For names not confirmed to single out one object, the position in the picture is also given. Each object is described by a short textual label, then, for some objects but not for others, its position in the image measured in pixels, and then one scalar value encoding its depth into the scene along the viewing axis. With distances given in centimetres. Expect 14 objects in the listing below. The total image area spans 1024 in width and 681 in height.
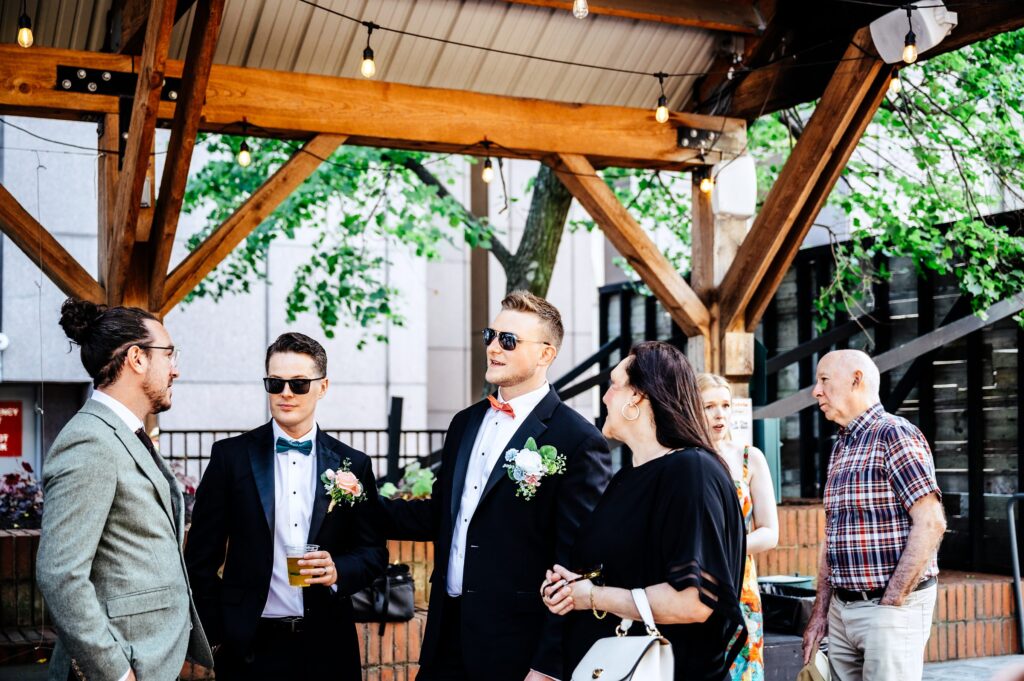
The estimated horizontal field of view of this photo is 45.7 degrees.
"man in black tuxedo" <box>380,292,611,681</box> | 371
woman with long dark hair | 301
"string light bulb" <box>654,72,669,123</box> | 756
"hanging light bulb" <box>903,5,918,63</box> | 641
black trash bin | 626
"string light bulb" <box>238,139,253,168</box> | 718
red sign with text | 1325
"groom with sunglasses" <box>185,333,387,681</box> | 377
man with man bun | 299
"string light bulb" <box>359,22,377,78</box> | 645
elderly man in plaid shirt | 408
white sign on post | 758
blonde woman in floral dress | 456
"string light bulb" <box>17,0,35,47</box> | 607
